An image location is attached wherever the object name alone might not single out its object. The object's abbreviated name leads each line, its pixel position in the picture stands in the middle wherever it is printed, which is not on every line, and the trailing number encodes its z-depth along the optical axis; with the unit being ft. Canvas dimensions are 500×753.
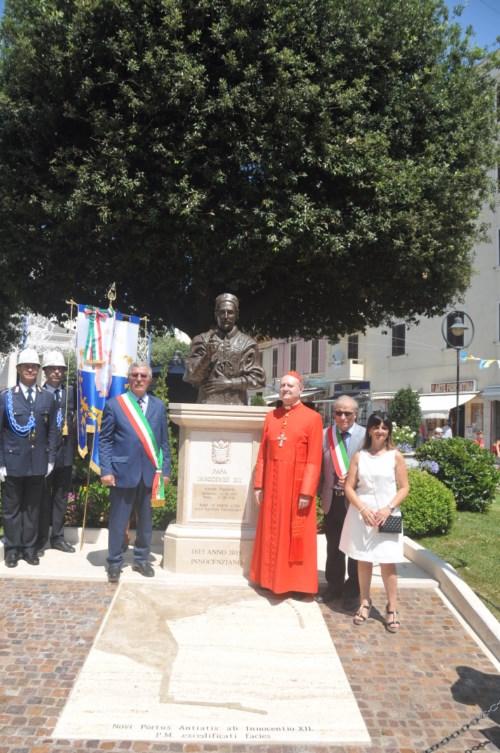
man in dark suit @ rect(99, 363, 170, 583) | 17.85
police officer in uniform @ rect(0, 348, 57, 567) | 19.13
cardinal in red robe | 16.42
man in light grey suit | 16.84
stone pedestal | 18.74
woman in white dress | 15.01
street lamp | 48.65
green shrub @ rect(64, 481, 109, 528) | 24.61
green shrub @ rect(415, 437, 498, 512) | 33.63
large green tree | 30.53
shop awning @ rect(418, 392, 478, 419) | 85.66
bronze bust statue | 19.74
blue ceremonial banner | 23.02
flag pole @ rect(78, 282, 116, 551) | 21.74
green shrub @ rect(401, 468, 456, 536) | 26.53
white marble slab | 10.54
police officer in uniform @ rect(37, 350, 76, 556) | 21.40
